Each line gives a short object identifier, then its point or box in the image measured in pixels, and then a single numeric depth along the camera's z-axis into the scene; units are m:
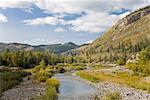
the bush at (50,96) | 25.02
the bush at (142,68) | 62.92
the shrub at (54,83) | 40.48
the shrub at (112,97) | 23.49
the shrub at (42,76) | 54.87
